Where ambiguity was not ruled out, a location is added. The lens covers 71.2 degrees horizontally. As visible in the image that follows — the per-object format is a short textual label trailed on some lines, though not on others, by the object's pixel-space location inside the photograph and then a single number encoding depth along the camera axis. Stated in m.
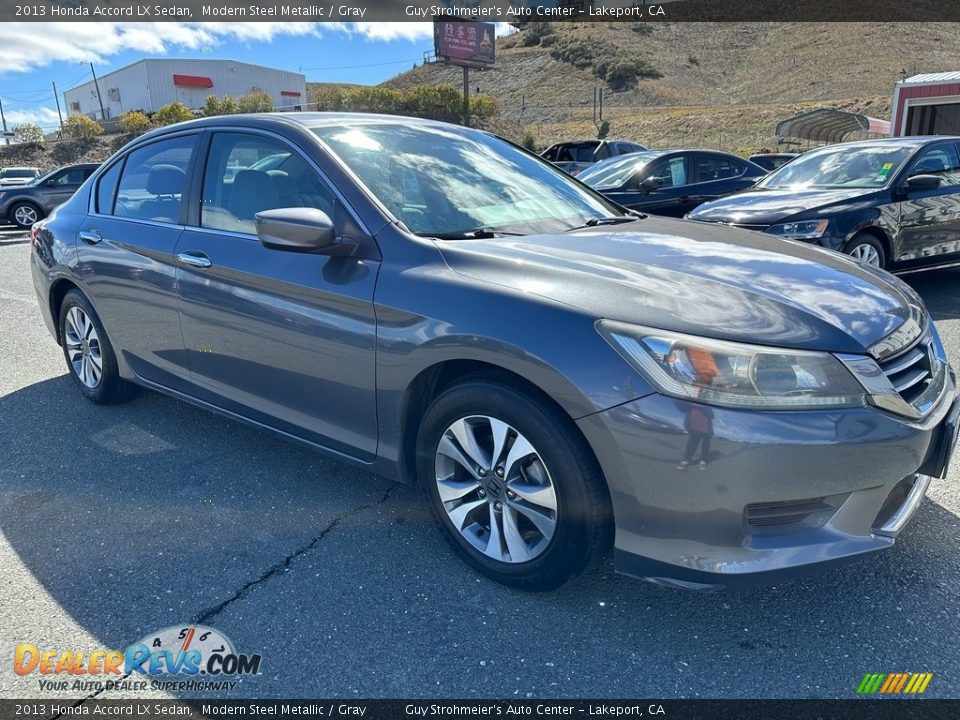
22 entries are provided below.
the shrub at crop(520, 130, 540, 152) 43.12
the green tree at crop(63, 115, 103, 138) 57.34
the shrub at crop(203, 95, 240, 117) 53.36
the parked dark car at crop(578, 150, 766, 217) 8.80
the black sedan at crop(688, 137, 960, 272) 5.94
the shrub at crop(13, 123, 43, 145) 62.75
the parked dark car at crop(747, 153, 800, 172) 18.67
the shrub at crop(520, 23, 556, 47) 98.06
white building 71.19
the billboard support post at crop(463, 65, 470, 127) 43.03
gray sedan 1.93
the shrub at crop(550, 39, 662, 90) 78.44
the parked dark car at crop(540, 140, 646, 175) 15.38
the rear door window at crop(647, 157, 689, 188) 9.07
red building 22.03
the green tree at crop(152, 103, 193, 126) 54.06
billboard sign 44.97
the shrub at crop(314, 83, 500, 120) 52.59
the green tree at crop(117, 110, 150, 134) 57.47
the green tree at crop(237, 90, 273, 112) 56.98
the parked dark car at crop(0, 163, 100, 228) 15.66
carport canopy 28.74
